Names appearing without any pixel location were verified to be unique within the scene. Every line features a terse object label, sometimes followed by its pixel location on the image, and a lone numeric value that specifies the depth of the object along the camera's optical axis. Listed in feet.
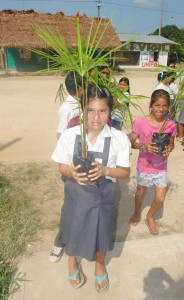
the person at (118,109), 6.82
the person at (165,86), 15.93
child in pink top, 8.11
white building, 83.92
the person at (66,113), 8.19
